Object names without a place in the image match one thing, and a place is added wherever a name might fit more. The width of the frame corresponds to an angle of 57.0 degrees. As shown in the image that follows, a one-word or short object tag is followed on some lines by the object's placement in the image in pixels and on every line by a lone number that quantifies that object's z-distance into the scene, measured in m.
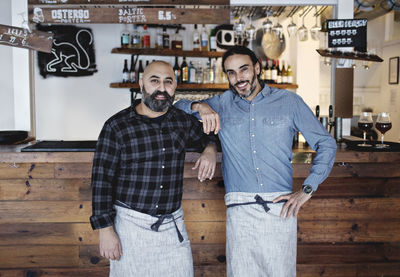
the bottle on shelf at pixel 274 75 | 4.48
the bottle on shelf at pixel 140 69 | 4.41
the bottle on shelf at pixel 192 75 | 4.41
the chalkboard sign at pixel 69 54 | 4.29
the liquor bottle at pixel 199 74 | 4.45
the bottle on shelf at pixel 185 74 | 4.42
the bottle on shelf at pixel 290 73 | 4.91
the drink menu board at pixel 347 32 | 2.79
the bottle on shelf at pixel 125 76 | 4.30
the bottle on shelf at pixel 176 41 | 4.39
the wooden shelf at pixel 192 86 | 4.18
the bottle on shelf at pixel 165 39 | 4.35
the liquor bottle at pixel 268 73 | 4.44
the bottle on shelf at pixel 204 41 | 4.43
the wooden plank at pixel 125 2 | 2.84
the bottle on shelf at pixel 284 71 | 4.79
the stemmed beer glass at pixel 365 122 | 2.34
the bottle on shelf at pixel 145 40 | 4.34
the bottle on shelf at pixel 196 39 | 4.48
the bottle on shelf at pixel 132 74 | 4.29
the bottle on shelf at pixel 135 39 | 4.27
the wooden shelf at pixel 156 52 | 4.14
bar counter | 2.16
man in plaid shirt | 1.52
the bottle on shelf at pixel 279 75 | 4.59
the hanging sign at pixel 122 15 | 2.81
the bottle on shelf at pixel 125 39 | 4.24
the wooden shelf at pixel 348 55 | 2.90
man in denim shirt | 1.62
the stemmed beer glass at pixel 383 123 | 2.27
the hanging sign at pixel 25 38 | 2.53
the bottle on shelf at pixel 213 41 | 4.37
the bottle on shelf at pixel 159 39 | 4.38
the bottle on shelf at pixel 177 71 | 4.32
